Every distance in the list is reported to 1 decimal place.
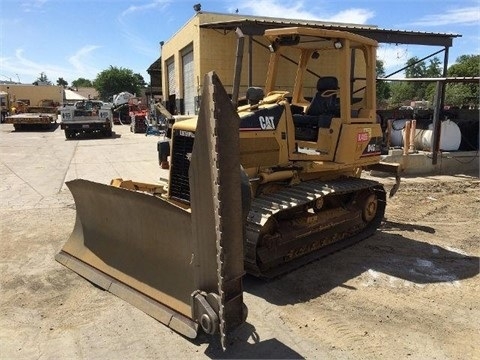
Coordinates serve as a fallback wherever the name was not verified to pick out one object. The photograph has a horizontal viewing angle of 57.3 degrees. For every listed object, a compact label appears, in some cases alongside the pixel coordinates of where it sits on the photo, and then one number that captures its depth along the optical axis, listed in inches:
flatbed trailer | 988.6
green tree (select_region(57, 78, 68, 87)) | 4699.8
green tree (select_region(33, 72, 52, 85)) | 4437.5
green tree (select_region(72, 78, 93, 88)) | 5433.1
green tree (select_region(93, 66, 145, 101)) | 2869.1
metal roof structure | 579.5
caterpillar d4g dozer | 121.4
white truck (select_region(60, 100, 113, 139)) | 810.8
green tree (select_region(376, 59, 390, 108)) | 2893.5
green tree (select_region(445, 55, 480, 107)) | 1652.1
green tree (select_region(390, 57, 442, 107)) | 2756.2
